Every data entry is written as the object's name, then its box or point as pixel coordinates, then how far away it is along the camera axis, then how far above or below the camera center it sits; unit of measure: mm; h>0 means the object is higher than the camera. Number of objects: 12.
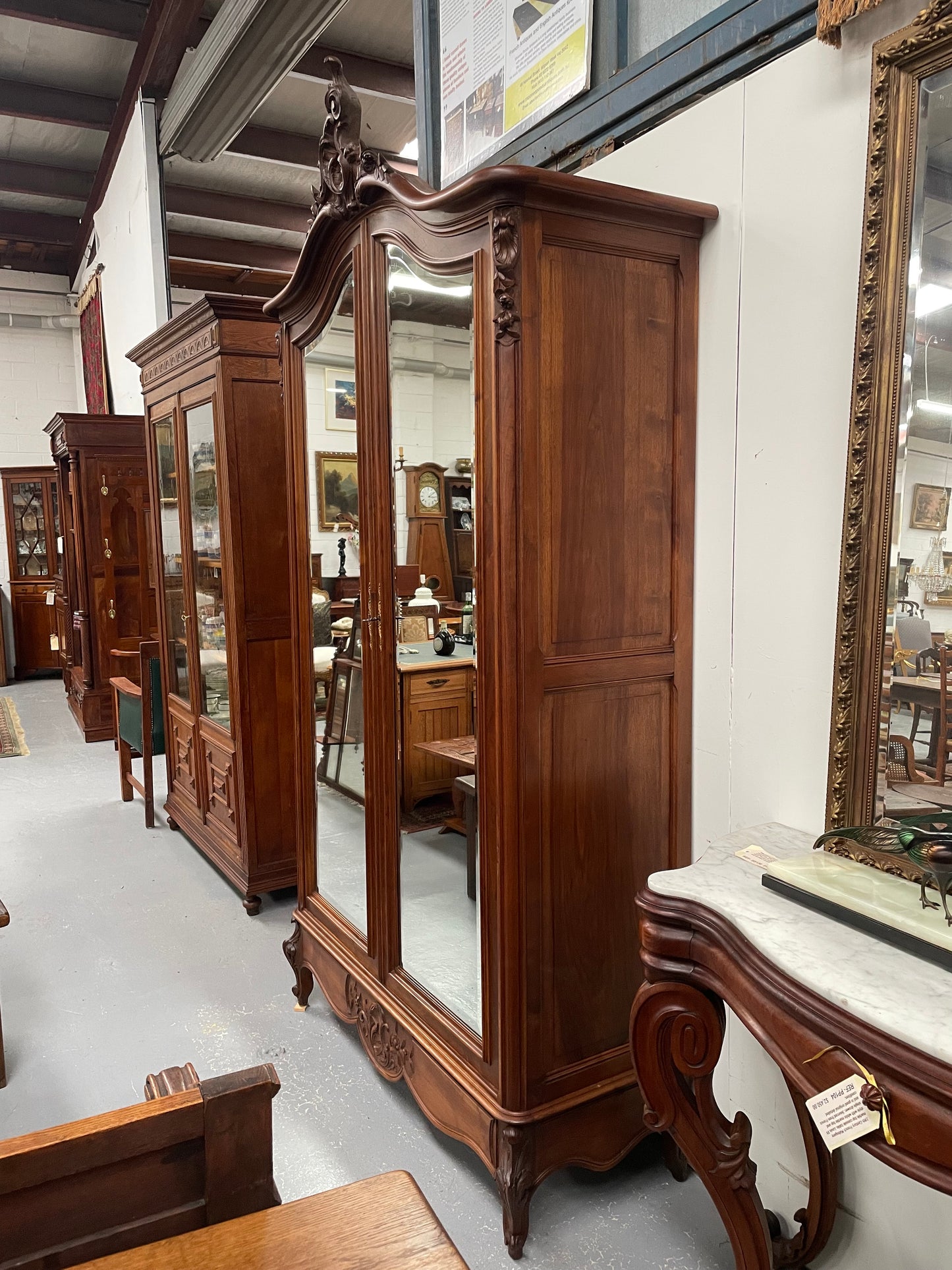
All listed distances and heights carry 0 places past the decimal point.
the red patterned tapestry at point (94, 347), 7344 +1763
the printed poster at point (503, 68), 2127 +1238
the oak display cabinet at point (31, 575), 8562 -273
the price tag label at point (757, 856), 1523 -559
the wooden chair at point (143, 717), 4367 -886
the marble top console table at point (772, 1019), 1002 -628
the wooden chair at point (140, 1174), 778 -583
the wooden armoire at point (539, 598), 1701 -120
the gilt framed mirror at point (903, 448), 1358 +143
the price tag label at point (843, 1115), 1024 -684
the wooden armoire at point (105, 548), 6305 -10
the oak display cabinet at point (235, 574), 3361 -119
